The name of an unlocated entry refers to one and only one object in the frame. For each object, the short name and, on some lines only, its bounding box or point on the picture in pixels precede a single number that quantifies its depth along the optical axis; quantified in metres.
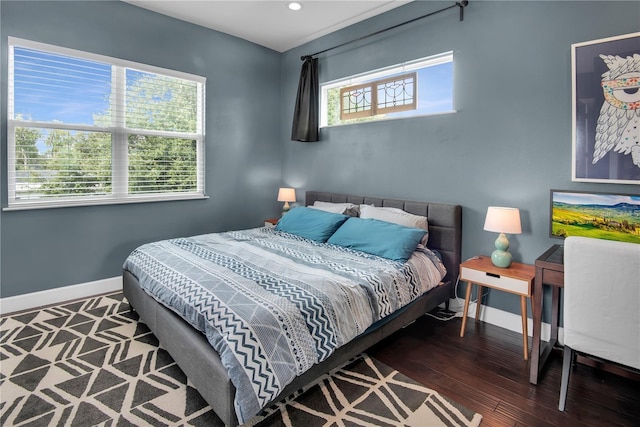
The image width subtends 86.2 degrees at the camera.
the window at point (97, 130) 2.96
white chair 1.53
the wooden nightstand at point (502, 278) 2.38
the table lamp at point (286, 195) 4.44
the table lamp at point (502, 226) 2.51
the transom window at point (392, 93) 3.24
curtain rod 2.92
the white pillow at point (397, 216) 3.06
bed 1.56
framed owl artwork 2.19
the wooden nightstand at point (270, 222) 4.46
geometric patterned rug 1.74
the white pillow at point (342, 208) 3.59
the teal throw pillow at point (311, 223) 3.27
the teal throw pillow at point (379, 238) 2.71
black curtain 4.24
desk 1.98
